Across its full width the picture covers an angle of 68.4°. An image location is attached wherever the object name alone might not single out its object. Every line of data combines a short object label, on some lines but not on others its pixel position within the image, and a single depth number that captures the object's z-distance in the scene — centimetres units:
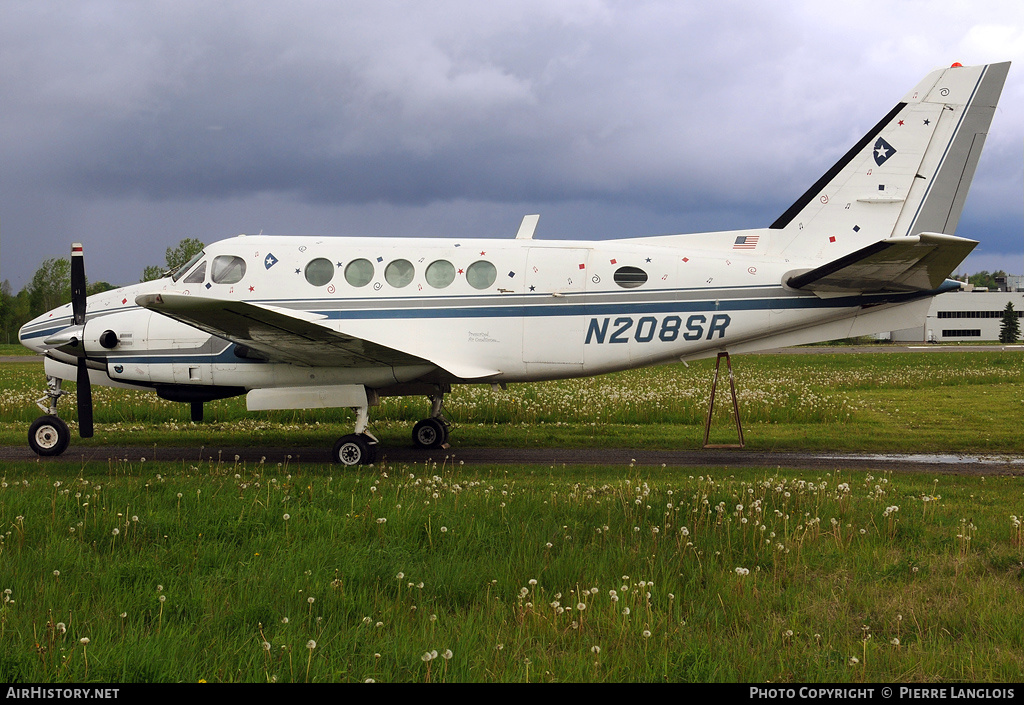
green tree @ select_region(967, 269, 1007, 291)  16127
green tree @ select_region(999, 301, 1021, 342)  9950
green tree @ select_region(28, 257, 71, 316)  9182
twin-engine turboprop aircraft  1348
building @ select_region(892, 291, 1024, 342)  11081
